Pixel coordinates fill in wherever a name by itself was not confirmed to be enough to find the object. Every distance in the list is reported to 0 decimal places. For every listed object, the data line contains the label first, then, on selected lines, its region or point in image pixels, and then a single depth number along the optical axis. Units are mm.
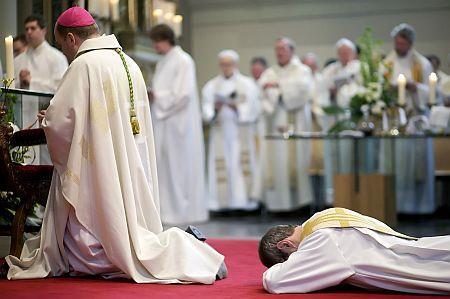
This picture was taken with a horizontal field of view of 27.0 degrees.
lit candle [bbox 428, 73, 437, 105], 8984
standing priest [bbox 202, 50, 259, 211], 12680
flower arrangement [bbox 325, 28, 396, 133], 9922
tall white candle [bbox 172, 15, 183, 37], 11398
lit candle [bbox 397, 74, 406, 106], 9422
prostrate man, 4684
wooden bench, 5719
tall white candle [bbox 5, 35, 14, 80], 6344
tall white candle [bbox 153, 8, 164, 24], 11477
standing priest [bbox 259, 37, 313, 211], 12250
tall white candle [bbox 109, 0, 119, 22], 9625
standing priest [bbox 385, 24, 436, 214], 11023
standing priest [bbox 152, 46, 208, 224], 10719
